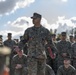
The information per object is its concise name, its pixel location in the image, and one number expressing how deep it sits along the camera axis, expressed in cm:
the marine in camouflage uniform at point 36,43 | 625
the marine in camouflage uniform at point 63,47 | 1113
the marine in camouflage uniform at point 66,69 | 973
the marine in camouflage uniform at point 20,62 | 1001
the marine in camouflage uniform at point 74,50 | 1191
